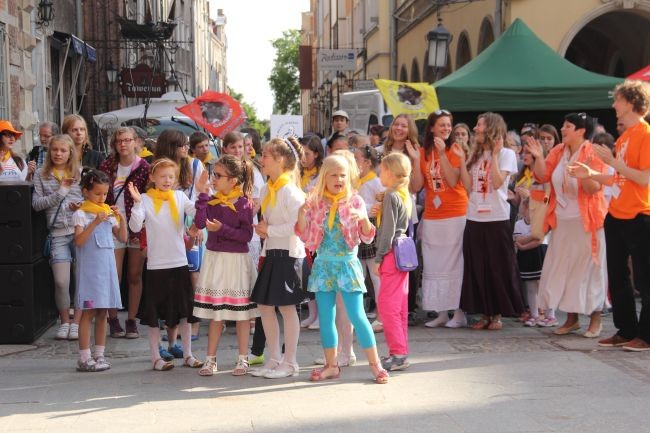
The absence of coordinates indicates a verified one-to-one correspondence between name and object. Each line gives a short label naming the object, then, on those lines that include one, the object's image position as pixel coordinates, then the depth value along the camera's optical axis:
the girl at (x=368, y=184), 9.42
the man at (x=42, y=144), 10.19
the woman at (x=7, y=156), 9.88
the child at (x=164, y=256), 7.58
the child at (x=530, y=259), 10.00
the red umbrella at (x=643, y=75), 13.26
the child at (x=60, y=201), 8.98
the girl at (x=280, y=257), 7.22
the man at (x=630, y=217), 8.03
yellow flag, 12.88
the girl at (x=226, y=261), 7.31
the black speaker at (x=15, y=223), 8.74
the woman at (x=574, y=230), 8.86
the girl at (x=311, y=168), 9.84
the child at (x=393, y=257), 7.38
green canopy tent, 12.88
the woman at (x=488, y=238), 9.41
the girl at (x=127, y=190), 9.11
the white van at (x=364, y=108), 21.72
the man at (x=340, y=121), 13.98
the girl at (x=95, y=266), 7.66
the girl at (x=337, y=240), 7.03
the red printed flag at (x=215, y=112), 14.34
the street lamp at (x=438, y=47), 20.66
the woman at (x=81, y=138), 9.72
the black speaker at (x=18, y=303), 8.77
